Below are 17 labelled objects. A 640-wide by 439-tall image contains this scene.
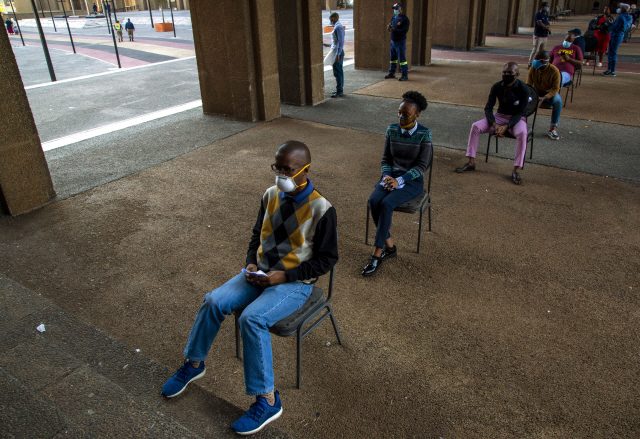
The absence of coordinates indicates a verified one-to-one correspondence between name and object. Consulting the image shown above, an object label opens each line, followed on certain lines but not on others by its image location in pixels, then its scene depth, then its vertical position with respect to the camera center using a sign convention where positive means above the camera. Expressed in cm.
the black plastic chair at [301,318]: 287 -186
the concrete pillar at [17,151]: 545 -155
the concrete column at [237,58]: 880 -96
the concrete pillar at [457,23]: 1852 -105
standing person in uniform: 1248 -108
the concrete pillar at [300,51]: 1001 -100
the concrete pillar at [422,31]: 1493 -105
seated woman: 439 -155
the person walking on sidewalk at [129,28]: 2733 -95
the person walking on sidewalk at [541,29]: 1480 -112
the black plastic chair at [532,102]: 677 -149
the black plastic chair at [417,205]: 445 -186
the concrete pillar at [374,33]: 1400 -97
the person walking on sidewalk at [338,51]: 1130 -114
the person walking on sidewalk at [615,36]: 1316 -127
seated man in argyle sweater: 278 -161
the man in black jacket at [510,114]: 629 -158
